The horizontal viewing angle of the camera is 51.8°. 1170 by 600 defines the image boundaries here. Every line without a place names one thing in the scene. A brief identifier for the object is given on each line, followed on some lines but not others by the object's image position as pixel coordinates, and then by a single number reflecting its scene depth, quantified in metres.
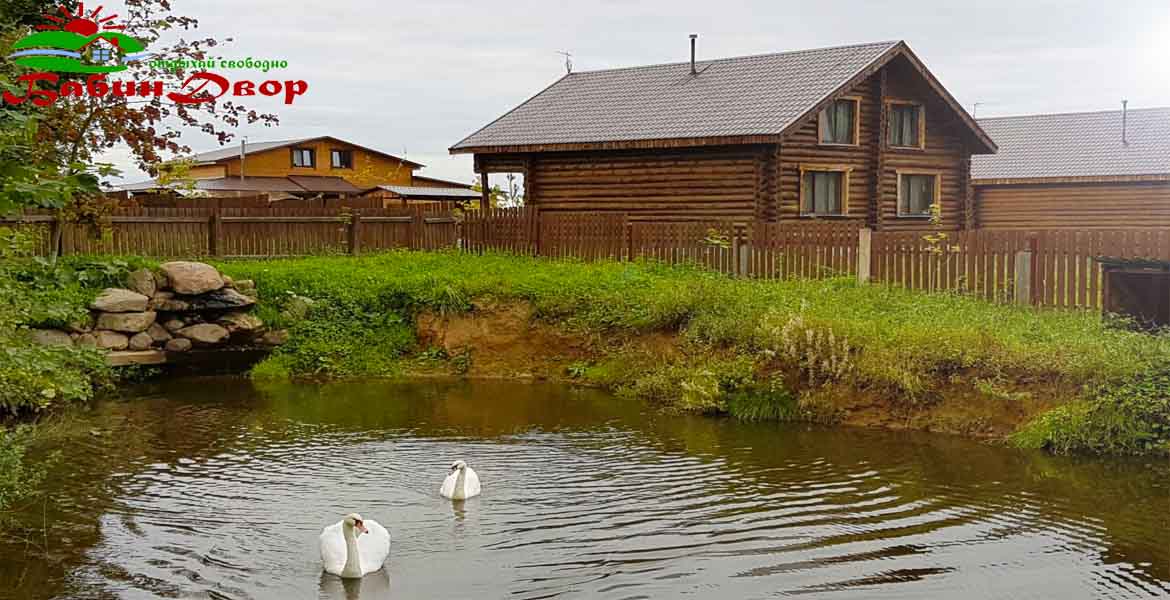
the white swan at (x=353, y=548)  9.21
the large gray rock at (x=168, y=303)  20.36
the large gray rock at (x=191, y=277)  20.36
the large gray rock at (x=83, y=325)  19.01
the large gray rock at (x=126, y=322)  19.64
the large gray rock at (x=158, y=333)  20.20
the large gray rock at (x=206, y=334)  20.44
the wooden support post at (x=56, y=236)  21.75
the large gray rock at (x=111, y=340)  19.41
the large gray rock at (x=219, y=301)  20.56
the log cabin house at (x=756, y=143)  28.17
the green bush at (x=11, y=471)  9.38
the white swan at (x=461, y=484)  11.46
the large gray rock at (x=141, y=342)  19.83
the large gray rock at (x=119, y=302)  19.62
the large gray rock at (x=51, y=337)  18.39
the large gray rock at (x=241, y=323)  20.72
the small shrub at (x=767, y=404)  15.99
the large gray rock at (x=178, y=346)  20.25
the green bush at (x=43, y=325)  10.20
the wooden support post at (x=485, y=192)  33.41
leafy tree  6.47
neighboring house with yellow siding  55.81
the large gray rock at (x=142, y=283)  20.28
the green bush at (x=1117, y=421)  13.23
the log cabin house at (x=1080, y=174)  36.75
